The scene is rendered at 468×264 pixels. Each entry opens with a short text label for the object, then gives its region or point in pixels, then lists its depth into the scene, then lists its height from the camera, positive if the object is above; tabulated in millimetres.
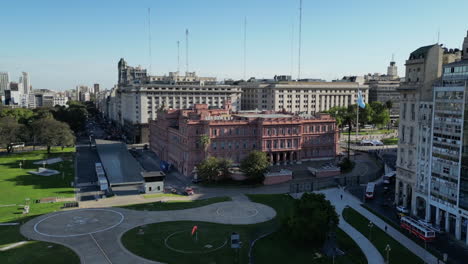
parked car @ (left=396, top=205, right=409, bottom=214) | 62625 -18118
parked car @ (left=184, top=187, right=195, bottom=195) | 75662 -18691
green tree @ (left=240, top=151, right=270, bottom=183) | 80250 -14161
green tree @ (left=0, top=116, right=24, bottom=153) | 114875 -11379
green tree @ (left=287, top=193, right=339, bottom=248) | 49438 -15974
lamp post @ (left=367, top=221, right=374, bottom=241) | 52891 -18678
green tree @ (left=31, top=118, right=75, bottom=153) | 116000 -11422
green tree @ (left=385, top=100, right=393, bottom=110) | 176125 -1367
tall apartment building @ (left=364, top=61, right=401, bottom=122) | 195862 -5637
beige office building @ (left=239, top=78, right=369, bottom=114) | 169000 +2392
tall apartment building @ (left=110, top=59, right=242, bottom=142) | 150125 +390
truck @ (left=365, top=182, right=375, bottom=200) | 71000 -17209
